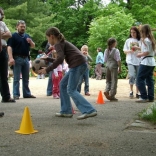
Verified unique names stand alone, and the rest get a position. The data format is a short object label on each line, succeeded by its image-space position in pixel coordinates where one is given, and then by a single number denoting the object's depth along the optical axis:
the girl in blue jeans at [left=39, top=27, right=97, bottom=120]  5.97
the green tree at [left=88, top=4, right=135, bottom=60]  31.33
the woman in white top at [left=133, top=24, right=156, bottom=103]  8.60
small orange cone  8.71
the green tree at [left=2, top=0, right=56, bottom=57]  37.09
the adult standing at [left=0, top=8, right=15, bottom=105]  8.01
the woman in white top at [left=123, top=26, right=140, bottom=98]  9.87
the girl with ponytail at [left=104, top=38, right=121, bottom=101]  9.26
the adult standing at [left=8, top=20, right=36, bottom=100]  9.42
